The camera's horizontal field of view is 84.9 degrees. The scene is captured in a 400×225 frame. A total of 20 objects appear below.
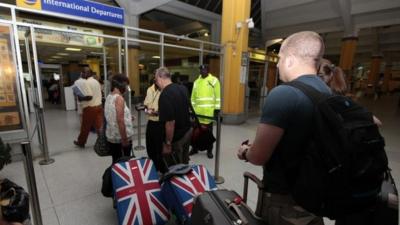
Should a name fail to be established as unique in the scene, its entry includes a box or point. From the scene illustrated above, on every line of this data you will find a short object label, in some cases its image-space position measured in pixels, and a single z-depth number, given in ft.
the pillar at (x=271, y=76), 34.91
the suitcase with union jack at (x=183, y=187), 5.30
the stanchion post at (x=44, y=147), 10.20
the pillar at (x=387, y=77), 70.54
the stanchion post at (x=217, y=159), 8.33
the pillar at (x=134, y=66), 28.94
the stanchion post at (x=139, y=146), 12.95
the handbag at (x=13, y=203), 4.10
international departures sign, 10.29
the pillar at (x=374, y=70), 55.88
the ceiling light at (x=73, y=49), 34.81
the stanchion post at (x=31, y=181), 4.32
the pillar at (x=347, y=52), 33.81
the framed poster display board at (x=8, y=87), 9.81
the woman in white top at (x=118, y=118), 7.10
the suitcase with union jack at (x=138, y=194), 5.52
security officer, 11.79
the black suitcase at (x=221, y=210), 3.51
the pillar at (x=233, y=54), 18.45
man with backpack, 2.59
